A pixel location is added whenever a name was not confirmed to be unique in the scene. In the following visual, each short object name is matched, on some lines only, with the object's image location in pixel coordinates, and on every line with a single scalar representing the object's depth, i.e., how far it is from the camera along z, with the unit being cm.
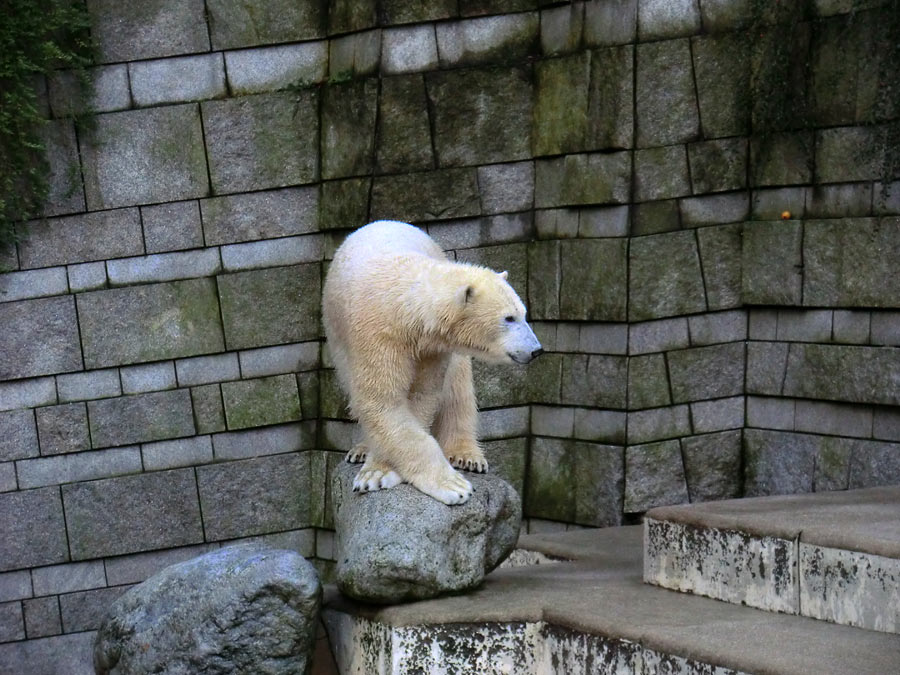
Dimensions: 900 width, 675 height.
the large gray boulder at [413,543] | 909
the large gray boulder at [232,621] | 902
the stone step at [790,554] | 808
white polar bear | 885
